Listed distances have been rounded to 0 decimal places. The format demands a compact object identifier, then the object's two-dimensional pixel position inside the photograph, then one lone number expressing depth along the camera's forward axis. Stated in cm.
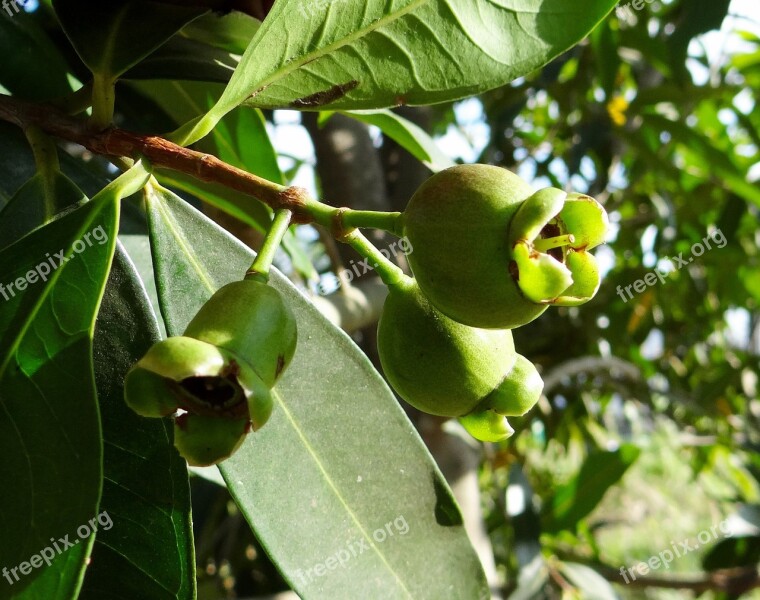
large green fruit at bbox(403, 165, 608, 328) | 14
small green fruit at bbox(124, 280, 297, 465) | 13
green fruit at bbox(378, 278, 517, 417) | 17
